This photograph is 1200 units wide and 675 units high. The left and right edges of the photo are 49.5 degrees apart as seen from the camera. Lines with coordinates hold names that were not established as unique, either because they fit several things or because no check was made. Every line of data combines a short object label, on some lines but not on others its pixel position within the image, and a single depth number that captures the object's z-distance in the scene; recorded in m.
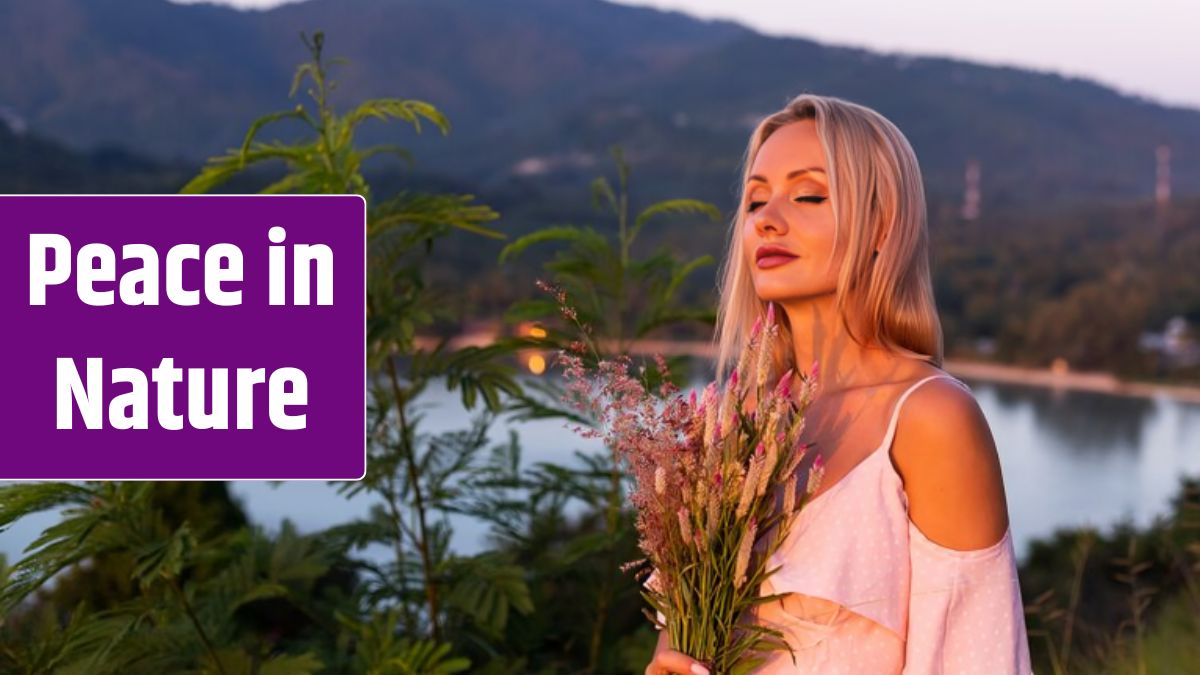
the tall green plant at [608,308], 3.51
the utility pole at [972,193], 50.03
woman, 1.73
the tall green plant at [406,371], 3.15
